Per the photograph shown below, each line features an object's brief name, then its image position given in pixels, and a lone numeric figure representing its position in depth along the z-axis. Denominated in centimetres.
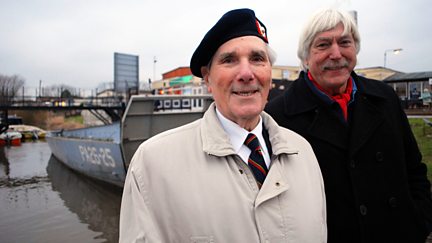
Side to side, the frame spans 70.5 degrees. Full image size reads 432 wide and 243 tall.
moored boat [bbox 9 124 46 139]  3388
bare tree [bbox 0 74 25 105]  5523
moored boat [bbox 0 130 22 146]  2906
